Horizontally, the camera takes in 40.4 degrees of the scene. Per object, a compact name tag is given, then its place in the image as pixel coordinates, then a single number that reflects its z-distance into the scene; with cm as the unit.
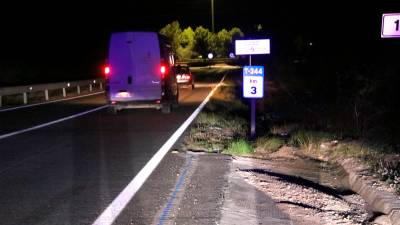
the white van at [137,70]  1652
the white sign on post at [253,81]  1166
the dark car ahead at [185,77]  3478
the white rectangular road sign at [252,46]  1157
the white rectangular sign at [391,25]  898
